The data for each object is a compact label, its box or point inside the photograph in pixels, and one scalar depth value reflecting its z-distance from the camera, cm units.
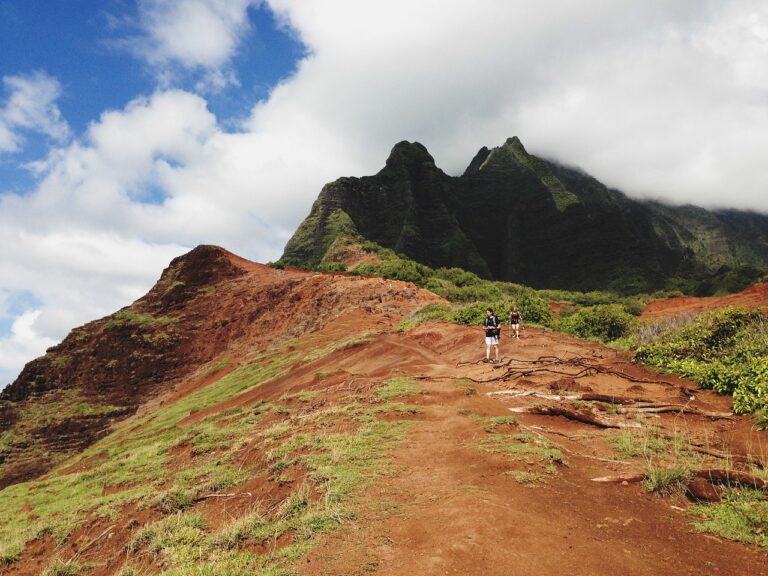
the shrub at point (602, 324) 2155
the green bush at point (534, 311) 2284
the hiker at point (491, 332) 1524
